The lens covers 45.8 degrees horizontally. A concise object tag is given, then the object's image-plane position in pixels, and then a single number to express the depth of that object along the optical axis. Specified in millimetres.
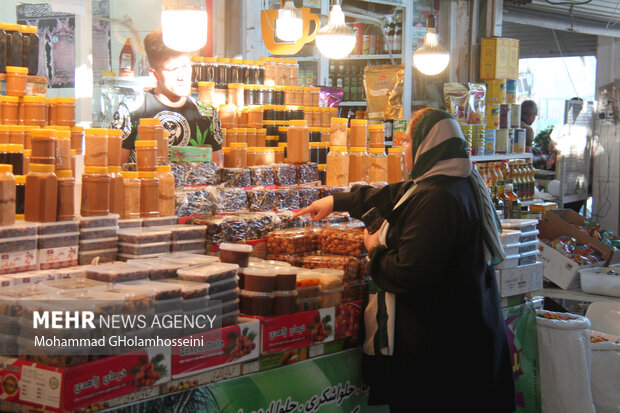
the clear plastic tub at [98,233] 2623
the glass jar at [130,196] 2826
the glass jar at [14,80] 3277
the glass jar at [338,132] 4020
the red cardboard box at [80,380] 1989
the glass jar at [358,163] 4082
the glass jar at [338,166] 4016
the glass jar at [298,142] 3992
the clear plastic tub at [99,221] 2621
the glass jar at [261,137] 4590
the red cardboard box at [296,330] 2623
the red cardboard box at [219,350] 2328
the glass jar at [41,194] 2496
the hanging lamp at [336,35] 5559
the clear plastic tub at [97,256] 2621
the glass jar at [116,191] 2787
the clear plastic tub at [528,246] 4053
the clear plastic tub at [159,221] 2846
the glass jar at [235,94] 4953
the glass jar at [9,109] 3096
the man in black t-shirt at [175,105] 4473
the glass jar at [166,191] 2938
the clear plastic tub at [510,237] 3911
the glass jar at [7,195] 2428
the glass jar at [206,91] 4898
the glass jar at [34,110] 3059
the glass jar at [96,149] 2678
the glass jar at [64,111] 3061
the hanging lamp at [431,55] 6566
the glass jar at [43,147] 2496
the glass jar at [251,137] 4598
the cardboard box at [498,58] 8734
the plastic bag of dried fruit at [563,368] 3963
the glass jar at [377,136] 4082
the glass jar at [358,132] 4047
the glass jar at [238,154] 3881
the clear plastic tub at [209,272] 2457
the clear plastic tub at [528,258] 4039
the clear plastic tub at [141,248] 2693
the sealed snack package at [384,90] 7820
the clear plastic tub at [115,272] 2369
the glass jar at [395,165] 4223
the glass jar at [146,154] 2848
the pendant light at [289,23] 5660
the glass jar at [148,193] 2865
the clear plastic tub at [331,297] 2875
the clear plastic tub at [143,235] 2693
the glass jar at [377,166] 4105
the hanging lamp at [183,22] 3158
